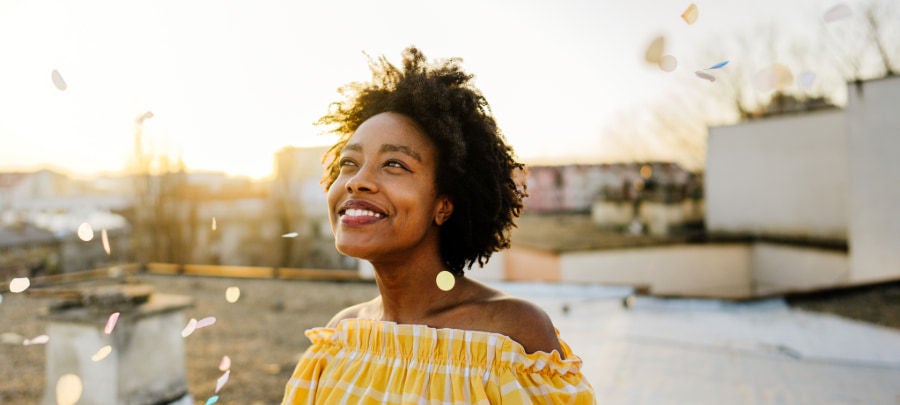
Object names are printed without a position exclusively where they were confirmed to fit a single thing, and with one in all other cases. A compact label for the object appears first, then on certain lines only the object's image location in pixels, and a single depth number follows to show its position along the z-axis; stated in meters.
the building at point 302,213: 29.89
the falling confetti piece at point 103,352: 4.27
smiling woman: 1.49
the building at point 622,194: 17.98
